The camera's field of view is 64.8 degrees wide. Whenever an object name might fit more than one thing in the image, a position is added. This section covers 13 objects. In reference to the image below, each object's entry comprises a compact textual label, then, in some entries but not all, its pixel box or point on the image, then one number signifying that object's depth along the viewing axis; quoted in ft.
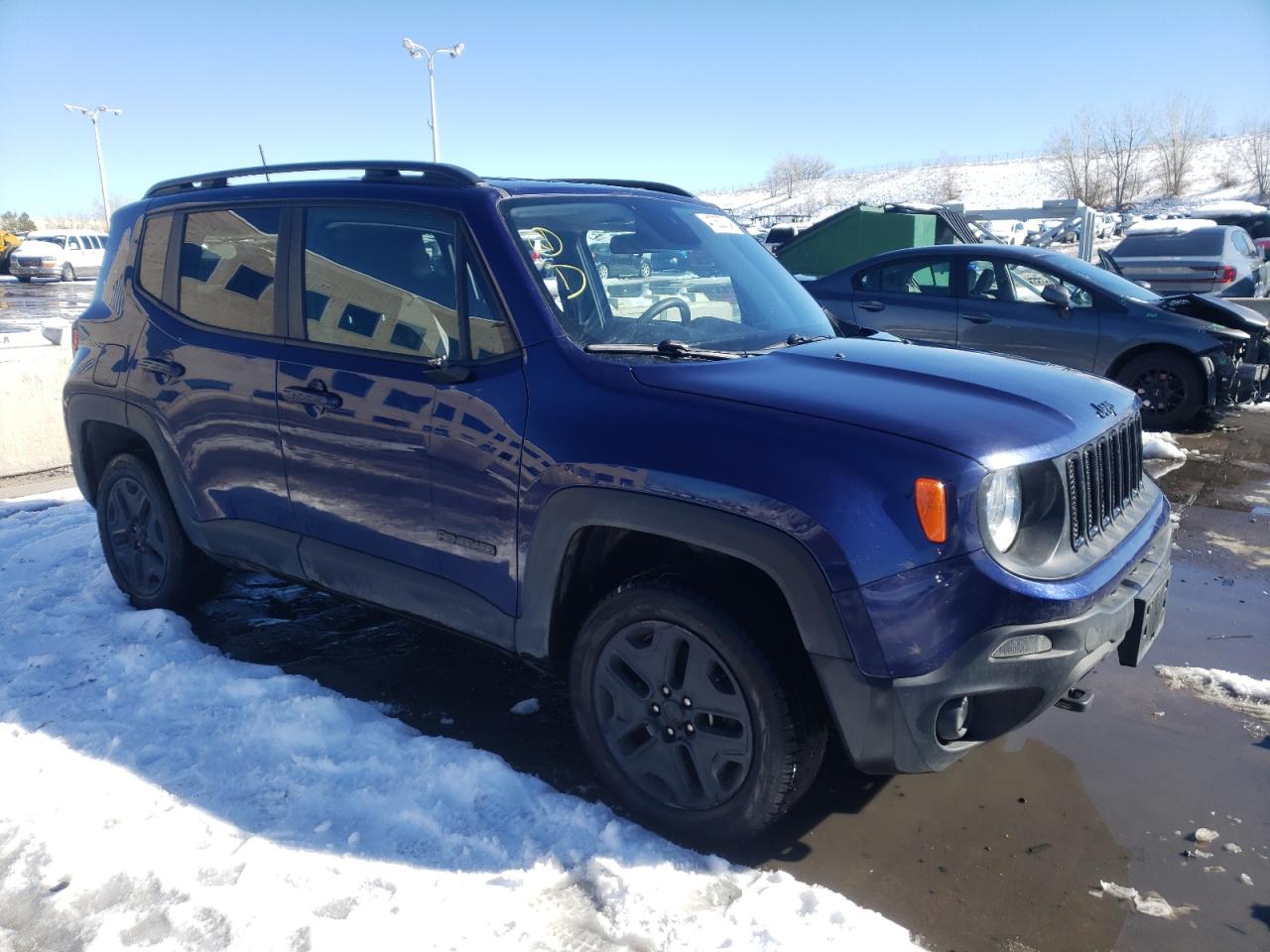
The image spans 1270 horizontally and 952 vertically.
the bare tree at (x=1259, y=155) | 185.57
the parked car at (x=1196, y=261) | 50.90
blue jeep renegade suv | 8.25
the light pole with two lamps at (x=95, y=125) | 185.68
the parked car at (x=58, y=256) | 116.16
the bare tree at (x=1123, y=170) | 198.49
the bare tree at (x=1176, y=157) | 196.95
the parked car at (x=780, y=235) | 71.99
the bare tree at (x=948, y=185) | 237.25
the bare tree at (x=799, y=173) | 306.55
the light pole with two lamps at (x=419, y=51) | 85.46
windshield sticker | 13.44
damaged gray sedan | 27.84
